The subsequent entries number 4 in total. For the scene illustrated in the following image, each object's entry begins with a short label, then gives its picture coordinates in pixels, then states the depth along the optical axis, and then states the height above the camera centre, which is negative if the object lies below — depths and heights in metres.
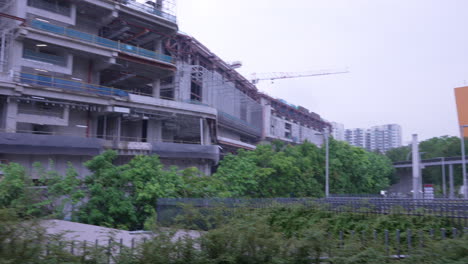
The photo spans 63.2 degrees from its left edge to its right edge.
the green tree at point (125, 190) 25.11 -0.85
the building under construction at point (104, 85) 33.44 +9.84
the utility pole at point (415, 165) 24.77 +1.20
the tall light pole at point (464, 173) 28.31 +0.86
